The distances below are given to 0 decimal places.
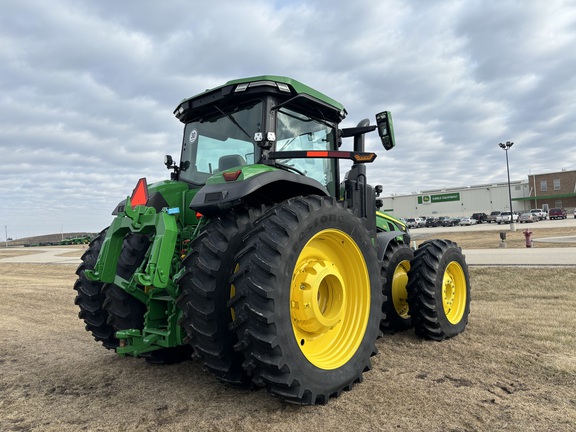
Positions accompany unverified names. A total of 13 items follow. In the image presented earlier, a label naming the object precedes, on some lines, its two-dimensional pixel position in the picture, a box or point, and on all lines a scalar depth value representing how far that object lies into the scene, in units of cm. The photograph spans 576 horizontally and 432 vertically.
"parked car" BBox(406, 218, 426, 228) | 6110
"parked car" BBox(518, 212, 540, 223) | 4831
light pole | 3884
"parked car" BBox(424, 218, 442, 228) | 5944
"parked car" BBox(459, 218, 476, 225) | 5450
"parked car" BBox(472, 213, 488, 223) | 5668
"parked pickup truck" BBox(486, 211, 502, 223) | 5445
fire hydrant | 1741
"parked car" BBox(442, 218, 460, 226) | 5779
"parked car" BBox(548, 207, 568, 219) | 5003
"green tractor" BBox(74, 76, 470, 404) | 288
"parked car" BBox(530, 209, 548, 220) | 5331
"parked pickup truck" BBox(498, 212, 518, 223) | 4924
